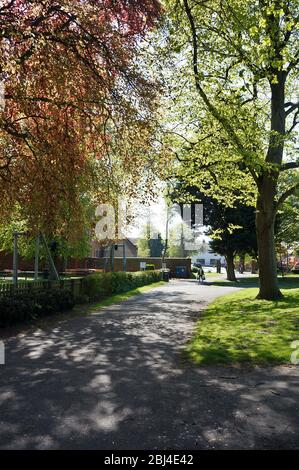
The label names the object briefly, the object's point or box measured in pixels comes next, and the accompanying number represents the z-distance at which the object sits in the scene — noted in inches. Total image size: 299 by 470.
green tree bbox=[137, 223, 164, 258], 3553.2
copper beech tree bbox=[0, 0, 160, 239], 424.2
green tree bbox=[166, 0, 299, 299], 580.4
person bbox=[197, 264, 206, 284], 1679.4
